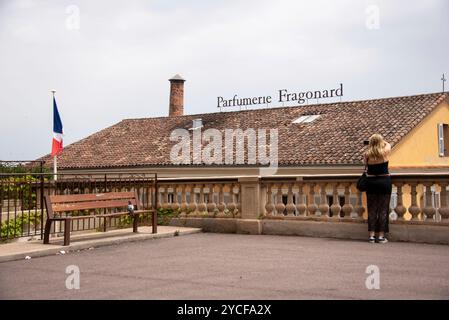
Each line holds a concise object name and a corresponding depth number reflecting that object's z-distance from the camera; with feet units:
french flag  58.34
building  81.71
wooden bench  29.96
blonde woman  30.94
